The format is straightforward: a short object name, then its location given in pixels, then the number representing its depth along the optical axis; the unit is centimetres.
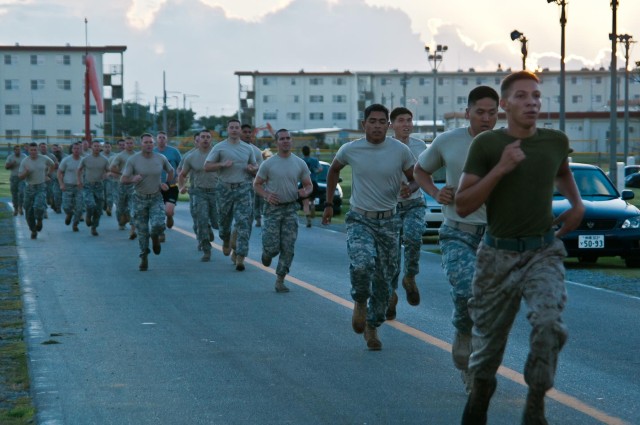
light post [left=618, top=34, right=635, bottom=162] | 6739
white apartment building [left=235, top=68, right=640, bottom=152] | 14725
